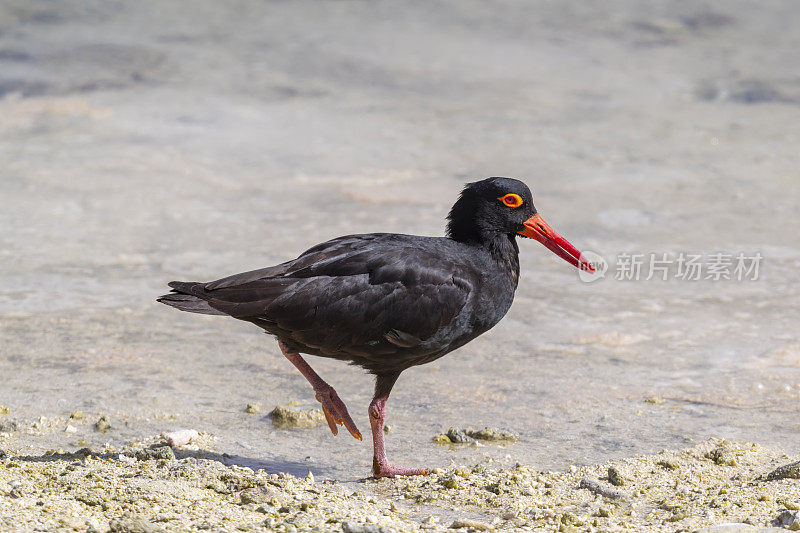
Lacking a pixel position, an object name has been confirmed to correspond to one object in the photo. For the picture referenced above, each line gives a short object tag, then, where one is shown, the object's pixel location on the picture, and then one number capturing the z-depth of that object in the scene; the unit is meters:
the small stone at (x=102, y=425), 10.23
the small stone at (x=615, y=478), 9.17
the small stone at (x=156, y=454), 9.29
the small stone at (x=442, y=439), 10.45
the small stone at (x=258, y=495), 8.20
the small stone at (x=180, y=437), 9.84
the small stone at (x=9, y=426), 9.99
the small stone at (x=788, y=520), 7.60
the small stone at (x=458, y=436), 10.37
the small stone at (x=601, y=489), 8.77
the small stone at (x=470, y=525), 7.84
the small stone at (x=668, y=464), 9.57
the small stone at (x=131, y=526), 7.08
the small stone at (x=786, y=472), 8.73
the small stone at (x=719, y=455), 9.66
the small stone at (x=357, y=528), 7.27
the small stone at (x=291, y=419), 10.71
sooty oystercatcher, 9.29
